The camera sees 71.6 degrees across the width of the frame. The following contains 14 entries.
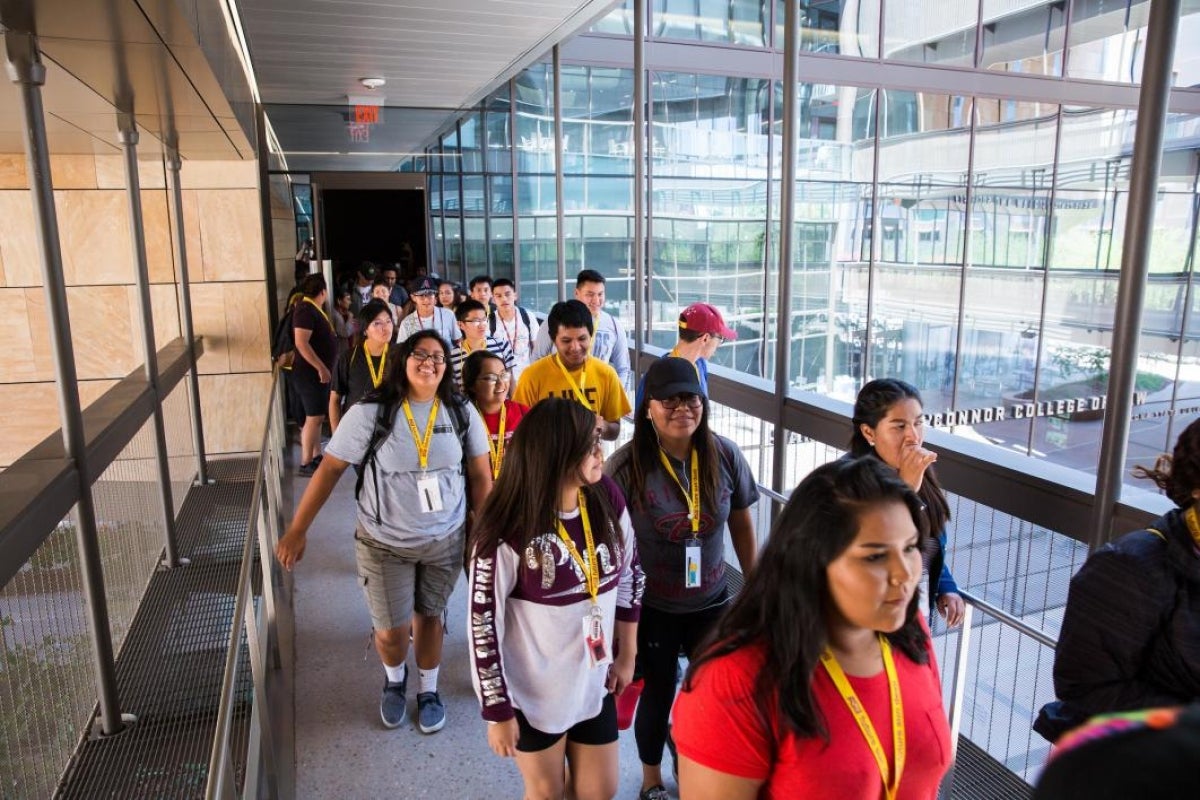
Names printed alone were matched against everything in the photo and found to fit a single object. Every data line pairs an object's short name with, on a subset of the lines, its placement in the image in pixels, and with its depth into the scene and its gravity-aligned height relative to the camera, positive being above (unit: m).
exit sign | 10.01 +1.56
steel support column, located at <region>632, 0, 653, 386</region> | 6.24 +0.48
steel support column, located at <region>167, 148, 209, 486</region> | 6.94 -0.61
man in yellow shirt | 4.30 -0.65
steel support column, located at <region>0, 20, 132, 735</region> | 3.00 -0.26
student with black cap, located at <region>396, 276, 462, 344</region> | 7.13 -0.62
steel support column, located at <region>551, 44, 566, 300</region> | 7.85 +0.70
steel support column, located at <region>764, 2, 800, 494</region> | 4.23 +0.02
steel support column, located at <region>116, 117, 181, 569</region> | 5.16 -0.46
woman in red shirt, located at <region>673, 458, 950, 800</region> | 1.45 -0.76
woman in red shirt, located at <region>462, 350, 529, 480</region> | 4.12 -0.73
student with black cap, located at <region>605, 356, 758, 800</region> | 2.91 -0.91
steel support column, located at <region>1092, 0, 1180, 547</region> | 2.38 -0.02
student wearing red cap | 4.17 -0.43
